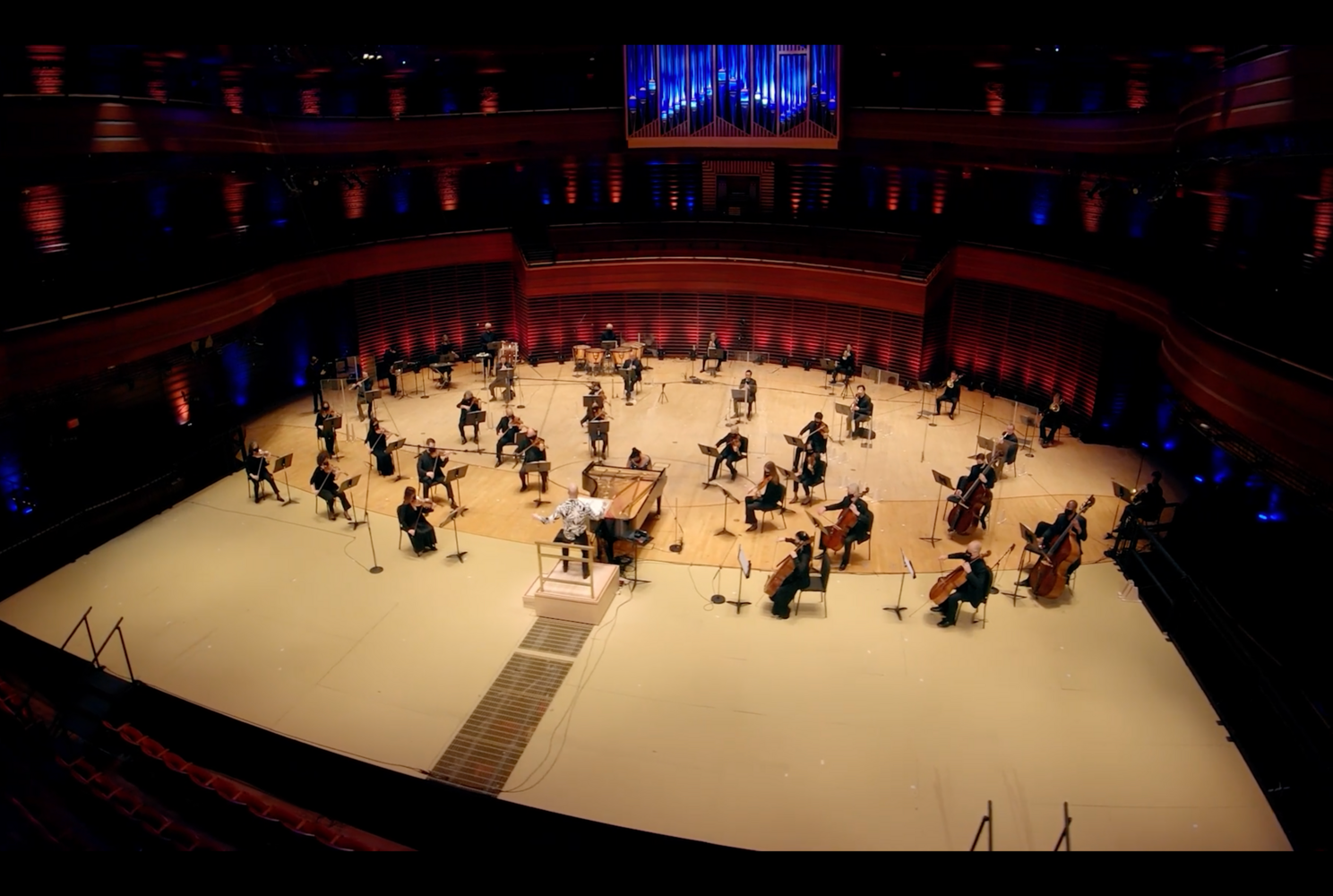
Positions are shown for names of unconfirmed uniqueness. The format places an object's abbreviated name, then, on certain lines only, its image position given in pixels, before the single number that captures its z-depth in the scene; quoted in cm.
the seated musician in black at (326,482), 1364
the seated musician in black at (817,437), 1459
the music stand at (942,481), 1241
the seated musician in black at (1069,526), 1141
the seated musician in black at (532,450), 1436
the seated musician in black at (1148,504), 1233
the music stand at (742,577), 1038
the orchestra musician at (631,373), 1888
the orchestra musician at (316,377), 1847
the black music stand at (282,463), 1399
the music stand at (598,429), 1539
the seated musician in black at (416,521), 1255
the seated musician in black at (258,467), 1440
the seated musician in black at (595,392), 1728
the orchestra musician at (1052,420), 1631
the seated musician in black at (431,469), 1381
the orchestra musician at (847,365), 1945
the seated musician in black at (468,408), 1612
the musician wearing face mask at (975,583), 1062
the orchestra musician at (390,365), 1953
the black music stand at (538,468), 1358
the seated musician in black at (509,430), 1559
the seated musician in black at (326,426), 1585
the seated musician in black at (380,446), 1502
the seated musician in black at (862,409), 1628
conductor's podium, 1098
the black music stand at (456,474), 1356
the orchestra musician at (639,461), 1376
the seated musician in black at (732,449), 1468
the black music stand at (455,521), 1270
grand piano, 1210
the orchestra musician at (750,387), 1761
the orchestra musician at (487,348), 2062
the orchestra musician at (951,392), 1795
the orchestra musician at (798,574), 1074
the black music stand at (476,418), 1592
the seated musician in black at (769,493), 1304
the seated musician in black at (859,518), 1200
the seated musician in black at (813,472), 1391
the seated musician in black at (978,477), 1305
